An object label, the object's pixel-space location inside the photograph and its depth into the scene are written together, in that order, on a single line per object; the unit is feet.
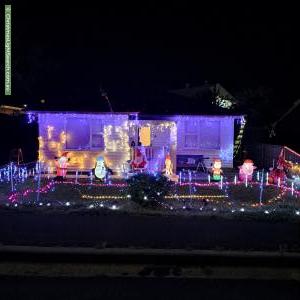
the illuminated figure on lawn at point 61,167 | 33.61
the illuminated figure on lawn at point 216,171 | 33.63
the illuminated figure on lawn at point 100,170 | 33.24
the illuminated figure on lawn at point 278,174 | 31.83
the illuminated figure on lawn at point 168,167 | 34.28
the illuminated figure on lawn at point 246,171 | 32.88
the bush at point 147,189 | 20.73
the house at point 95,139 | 37.31
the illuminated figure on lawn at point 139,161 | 34.51
